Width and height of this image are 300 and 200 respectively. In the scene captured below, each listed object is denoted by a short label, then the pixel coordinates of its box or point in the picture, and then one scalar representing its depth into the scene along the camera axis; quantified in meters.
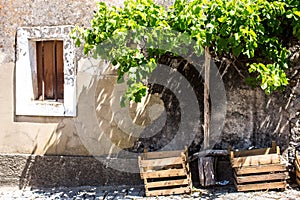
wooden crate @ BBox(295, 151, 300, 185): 5.80
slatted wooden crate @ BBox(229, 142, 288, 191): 5.62
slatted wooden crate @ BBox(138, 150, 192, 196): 5.75
